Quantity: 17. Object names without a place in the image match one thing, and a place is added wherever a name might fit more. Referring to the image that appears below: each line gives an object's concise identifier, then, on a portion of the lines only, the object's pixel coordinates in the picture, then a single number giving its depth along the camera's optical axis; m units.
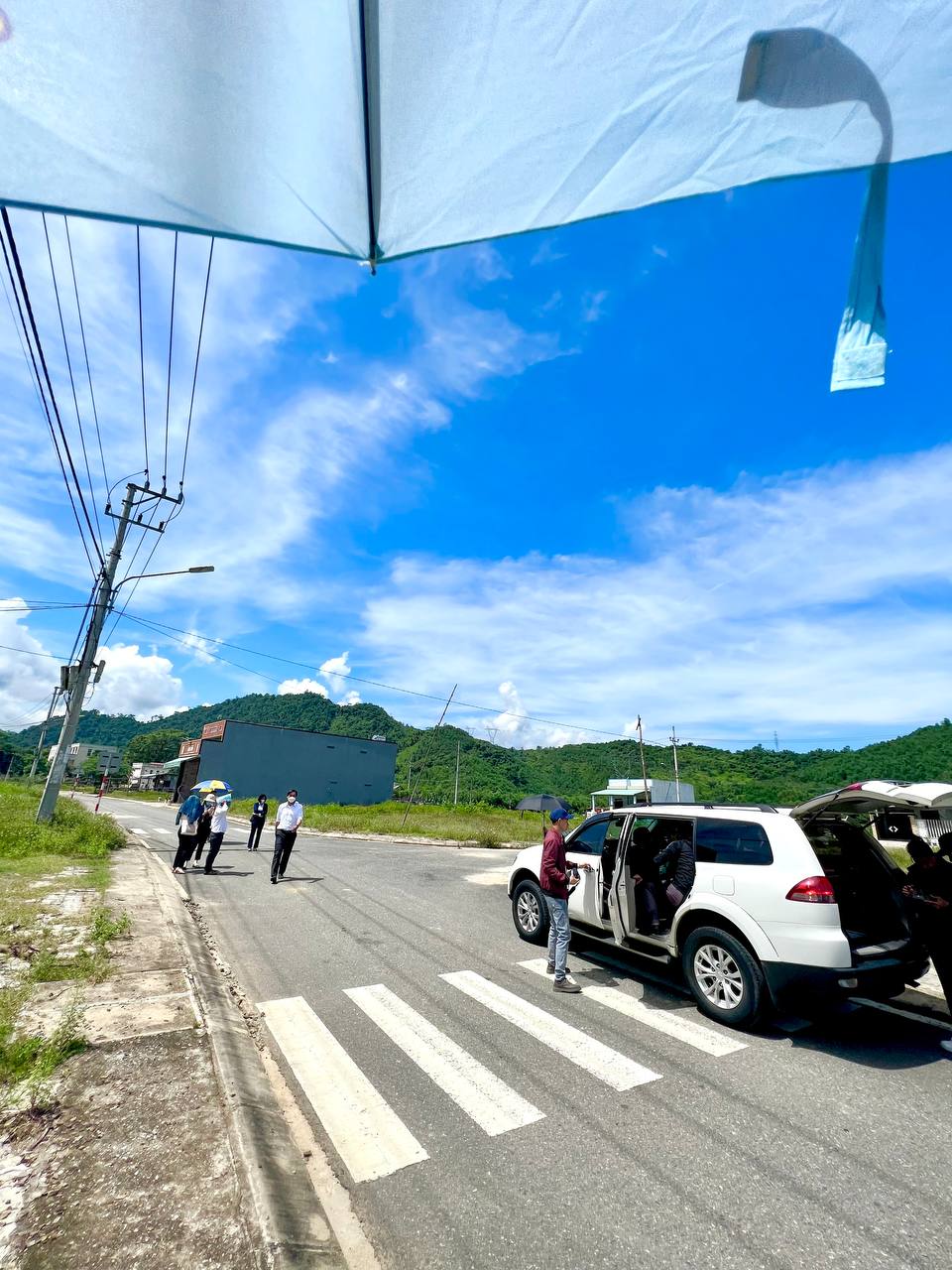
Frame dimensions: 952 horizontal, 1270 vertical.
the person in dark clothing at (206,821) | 13.59
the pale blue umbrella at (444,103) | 1.69
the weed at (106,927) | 6.45
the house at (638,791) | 55.84
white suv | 4.44
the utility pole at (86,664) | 15.40
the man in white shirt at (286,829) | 11.91
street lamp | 18.81
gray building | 56.59
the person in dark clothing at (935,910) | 4.58
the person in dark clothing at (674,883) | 5.50
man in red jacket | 5.96
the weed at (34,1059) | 3.31
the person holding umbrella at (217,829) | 13.45
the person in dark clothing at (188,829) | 12.88
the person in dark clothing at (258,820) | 17.72
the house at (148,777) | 91.45
